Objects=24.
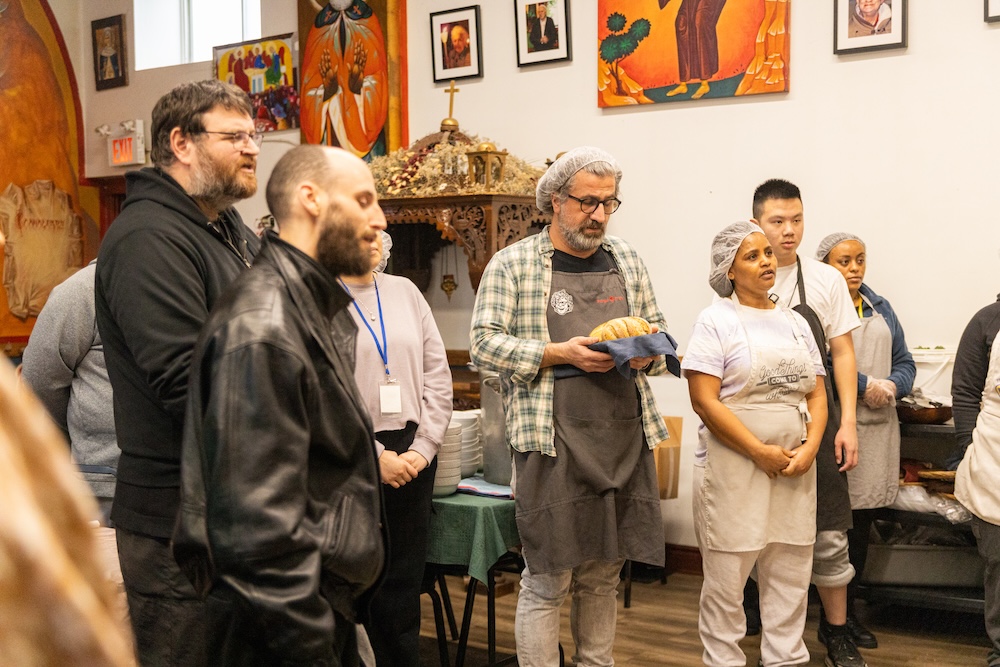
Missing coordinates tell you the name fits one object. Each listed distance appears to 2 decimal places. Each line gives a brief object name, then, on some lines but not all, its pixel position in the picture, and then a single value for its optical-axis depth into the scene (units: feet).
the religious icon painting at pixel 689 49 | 17.74
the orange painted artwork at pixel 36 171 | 26.20
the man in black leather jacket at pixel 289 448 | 5.51
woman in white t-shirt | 11.91
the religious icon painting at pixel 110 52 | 27.09
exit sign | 26.63
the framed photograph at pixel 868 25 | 16.62
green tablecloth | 11.84
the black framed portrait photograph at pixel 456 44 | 20.92
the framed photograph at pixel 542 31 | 19.80
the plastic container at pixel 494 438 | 12.69
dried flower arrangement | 18.97
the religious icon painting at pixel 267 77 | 24.27
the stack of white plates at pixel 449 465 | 12.31
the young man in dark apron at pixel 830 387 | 13.00
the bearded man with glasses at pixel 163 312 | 6.82
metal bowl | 14.89
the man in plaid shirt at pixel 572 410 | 11.18
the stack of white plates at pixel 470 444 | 13.25
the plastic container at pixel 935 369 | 16.33
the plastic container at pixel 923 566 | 15.05
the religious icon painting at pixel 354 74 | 22.03
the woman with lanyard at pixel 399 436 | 10.93
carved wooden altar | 18.39
